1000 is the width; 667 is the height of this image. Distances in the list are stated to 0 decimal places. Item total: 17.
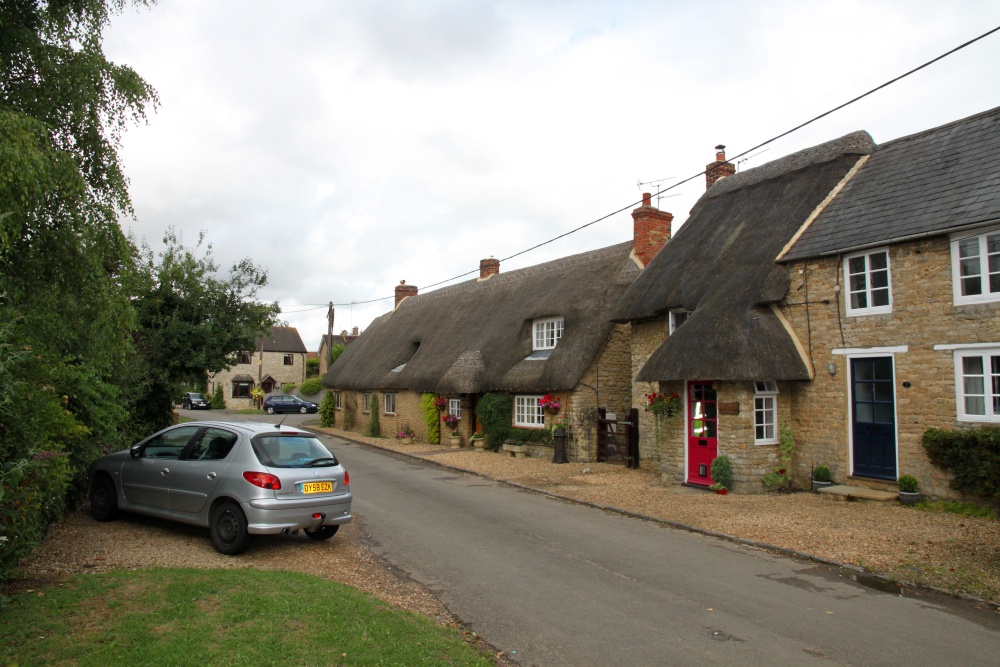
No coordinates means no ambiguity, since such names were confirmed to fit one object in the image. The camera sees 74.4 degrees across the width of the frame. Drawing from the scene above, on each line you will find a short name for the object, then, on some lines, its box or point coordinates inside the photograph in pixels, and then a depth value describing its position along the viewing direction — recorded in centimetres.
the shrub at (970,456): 1068
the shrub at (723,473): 1373
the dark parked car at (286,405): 4997
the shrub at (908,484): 1188
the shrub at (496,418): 2186
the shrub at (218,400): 5697
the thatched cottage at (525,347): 1964
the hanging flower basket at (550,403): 1975
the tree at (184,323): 1382
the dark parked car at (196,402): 5594
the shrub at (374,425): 2945
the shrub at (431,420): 2519
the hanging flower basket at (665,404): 1516
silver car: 804
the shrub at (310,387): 5525
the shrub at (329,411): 3600
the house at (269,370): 6009
